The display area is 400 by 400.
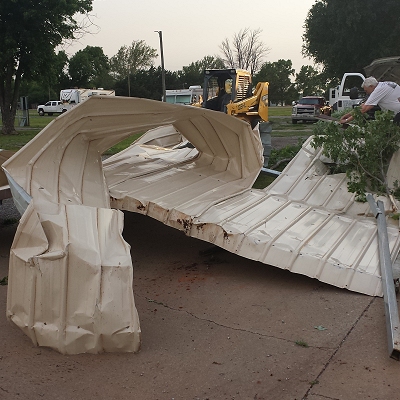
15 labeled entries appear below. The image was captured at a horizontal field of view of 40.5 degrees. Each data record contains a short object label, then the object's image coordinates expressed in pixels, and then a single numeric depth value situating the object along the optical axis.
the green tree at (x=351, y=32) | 34.41
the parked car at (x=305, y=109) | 31.69
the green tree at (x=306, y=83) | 76.75
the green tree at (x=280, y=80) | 69.88
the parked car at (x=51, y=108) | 51.34
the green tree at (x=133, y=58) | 62.22
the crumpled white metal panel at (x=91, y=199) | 3.72
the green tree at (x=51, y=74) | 25.80
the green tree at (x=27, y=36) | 22.78
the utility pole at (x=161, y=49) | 35.09
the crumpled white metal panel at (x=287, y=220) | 5.05
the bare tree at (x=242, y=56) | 52.34
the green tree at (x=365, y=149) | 6.57
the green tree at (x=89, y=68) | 67.19
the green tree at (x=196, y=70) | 63.22
